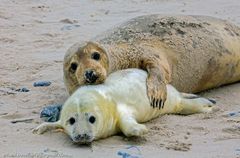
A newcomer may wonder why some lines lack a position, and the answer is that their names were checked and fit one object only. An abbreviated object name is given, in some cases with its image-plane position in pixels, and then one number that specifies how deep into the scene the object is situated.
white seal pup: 8.14
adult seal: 9.73
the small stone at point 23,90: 10.74
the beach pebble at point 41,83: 11.07
